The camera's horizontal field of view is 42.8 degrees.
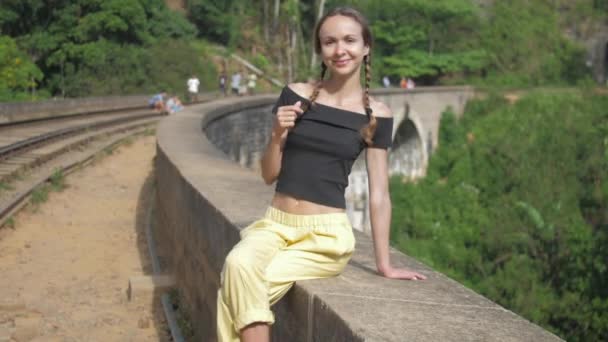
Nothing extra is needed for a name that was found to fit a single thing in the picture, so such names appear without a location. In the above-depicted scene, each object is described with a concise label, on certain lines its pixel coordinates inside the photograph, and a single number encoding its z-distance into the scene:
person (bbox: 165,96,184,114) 23.03
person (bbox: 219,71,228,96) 32.19
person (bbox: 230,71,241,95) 30.47
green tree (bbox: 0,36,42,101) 25.53
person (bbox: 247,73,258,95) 31.43
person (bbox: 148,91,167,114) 24.88
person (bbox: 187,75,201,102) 27.47
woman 2.91
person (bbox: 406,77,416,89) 46.38
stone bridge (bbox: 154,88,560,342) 2.33
